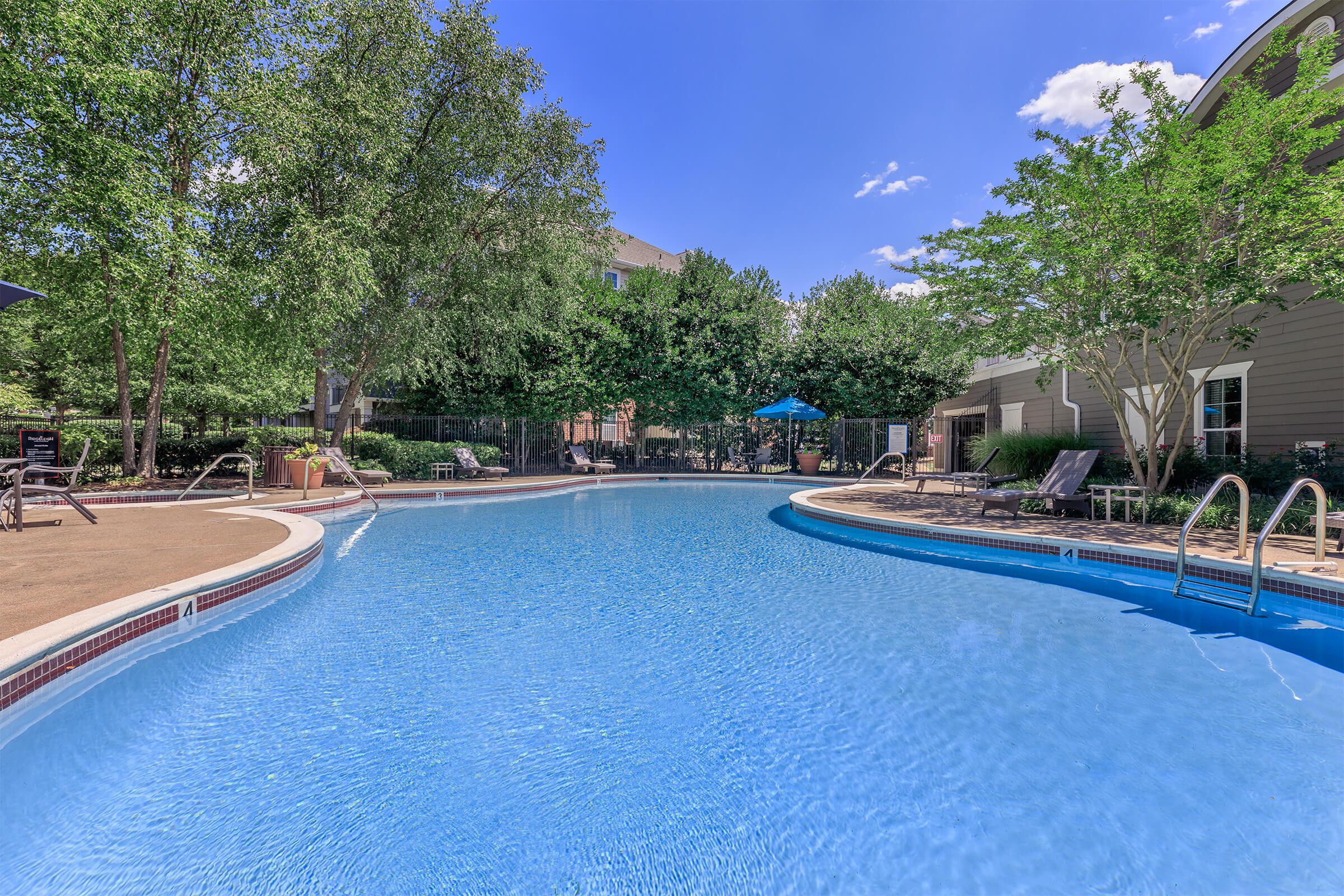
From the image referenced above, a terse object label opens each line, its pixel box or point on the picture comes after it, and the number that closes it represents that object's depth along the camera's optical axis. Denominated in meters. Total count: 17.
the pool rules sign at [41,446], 10.38
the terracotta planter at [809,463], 18.19
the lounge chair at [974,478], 11.41
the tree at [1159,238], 7.12
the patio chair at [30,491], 6.47
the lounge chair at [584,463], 17.91
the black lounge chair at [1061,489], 8.67
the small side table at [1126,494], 8.05
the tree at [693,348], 18.95
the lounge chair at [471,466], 15.16
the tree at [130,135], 9.21
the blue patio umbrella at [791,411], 17.56
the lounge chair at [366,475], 12.02
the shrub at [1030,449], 11.84
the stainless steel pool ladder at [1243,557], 4.67
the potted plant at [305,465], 11.66
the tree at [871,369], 18.42
